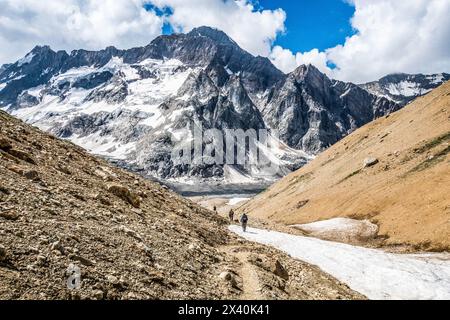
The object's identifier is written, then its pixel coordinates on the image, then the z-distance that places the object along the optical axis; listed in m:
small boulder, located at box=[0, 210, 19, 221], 16.76
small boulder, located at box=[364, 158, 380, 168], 84.25
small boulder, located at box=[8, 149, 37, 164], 24.81
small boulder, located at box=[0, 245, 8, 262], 14.27
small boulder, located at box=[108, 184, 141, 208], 27.67
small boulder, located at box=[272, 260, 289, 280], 24.69
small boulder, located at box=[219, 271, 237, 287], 19.91
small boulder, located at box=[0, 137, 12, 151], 24.64
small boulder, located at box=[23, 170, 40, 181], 22.08
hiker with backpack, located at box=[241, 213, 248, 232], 46.06
